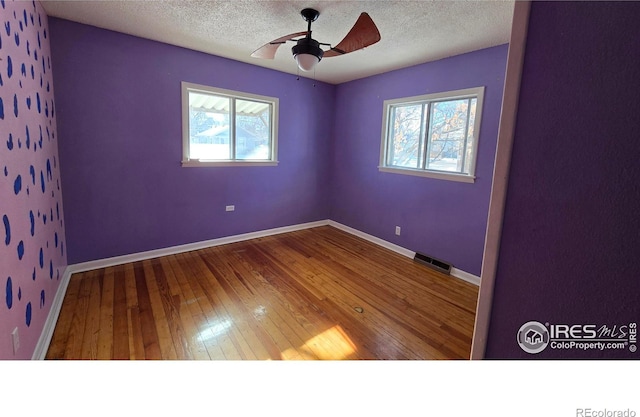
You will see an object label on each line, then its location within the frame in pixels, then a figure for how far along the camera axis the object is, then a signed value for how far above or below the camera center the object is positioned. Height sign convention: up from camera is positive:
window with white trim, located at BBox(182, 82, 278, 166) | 3.41 +0.55
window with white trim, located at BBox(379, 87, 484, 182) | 3.04 +0.54
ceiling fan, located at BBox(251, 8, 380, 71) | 2.03 +1.02
